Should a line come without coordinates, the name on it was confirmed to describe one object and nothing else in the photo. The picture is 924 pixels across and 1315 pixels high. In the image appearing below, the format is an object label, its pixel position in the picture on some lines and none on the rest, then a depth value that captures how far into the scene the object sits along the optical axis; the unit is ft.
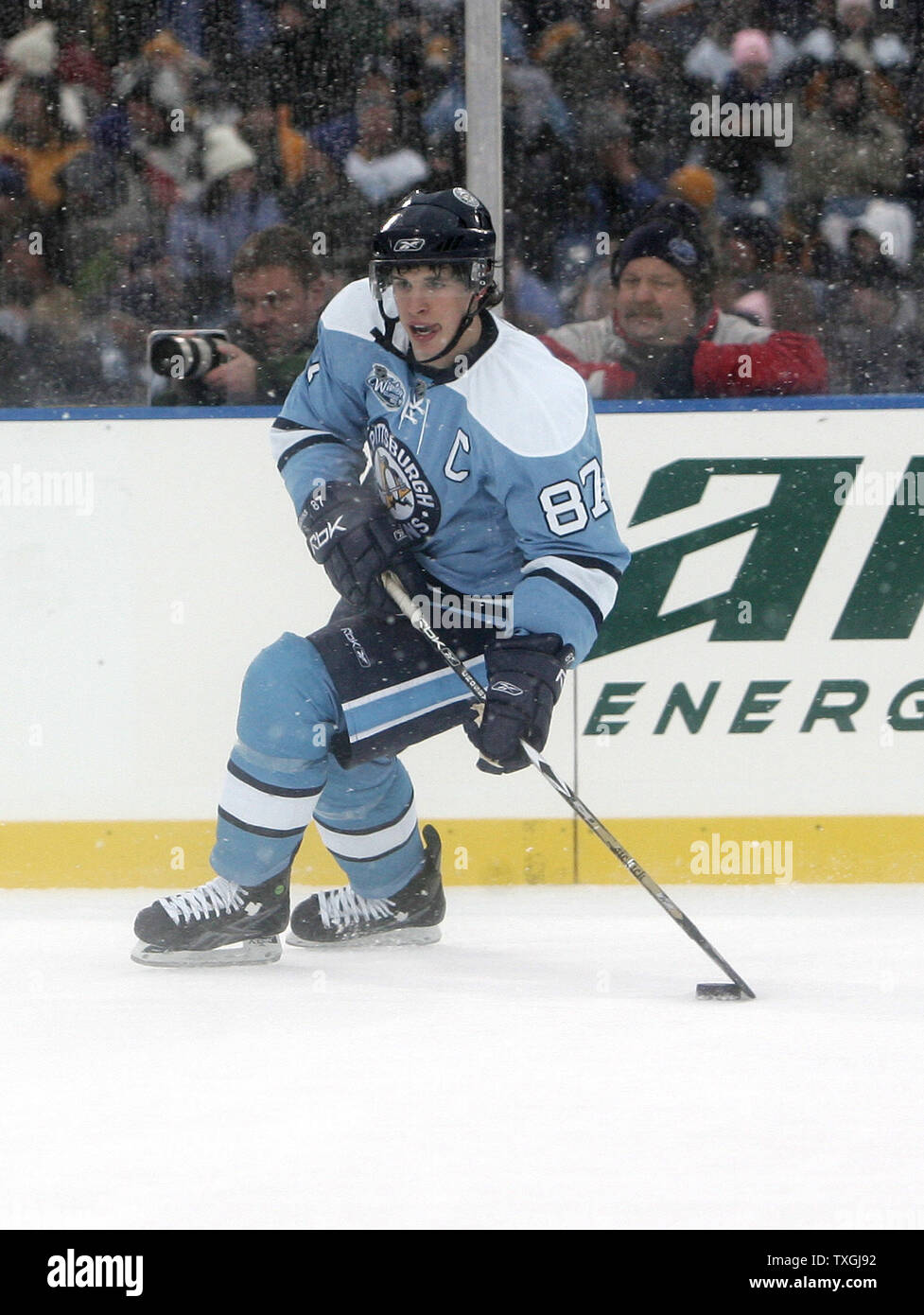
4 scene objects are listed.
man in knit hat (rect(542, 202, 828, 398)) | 25.52
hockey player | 19.77
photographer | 25.57
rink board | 25.05
